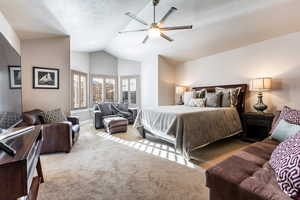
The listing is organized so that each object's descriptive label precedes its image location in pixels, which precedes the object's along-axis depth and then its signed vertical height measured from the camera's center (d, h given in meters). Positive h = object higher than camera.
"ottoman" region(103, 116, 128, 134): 4.20 -0.82
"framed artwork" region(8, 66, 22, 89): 1.66 +0.24
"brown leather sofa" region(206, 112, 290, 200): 0.99 -0.63
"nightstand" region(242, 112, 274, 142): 3.19 -0.65
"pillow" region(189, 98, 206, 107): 4.06 -0.16
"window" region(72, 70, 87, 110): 5.52 +0.26
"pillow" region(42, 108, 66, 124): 3.04 -0.42
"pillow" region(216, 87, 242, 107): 3.78 -0.02
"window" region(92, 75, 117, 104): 6.27 +0.34
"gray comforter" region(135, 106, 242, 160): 2.58 -0.59
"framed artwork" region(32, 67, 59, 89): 3.43 +0.44
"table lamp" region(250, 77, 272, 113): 3.31 +0.21
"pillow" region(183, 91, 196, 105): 4.53 +0.01
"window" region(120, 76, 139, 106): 6.57 +0.33
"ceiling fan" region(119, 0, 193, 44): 2.69 +1.26
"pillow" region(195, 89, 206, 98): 4.41 +0.09
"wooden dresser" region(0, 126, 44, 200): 0.85 -0.47
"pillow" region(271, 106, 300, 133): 1.85 -0.25
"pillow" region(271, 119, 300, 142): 1.71 -0.41
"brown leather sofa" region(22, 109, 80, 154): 2.75 -0.73
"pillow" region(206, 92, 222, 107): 3.88 -0.07
